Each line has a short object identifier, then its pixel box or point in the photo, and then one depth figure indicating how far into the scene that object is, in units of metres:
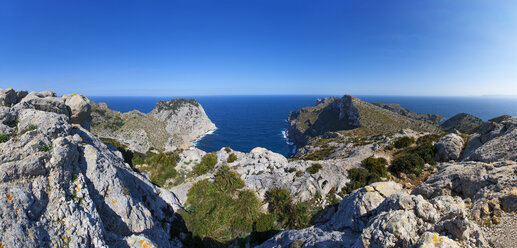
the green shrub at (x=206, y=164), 20.64
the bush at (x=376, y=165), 19.30
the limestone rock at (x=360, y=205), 10.55
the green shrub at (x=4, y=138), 7.84
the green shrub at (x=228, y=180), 17.91
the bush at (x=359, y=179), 17.28
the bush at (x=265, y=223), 14.90
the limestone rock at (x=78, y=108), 17.39
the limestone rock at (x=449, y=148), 19.22
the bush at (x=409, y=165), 18.38
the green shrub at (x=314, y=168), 19.62
